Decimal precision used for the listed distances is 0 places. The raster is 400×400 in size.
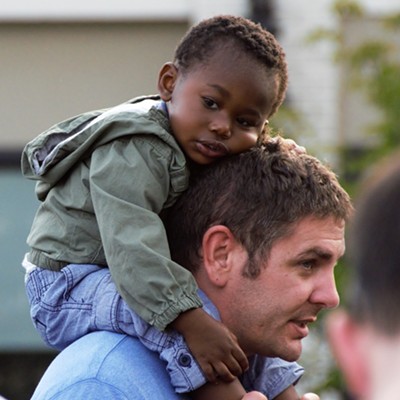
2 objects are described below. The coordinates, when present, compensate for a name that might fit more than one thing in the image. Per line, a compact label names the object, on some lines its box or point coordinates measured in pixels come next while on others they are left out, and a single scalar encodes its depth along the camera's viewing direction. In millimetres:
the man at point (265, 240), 7008
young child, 6484
